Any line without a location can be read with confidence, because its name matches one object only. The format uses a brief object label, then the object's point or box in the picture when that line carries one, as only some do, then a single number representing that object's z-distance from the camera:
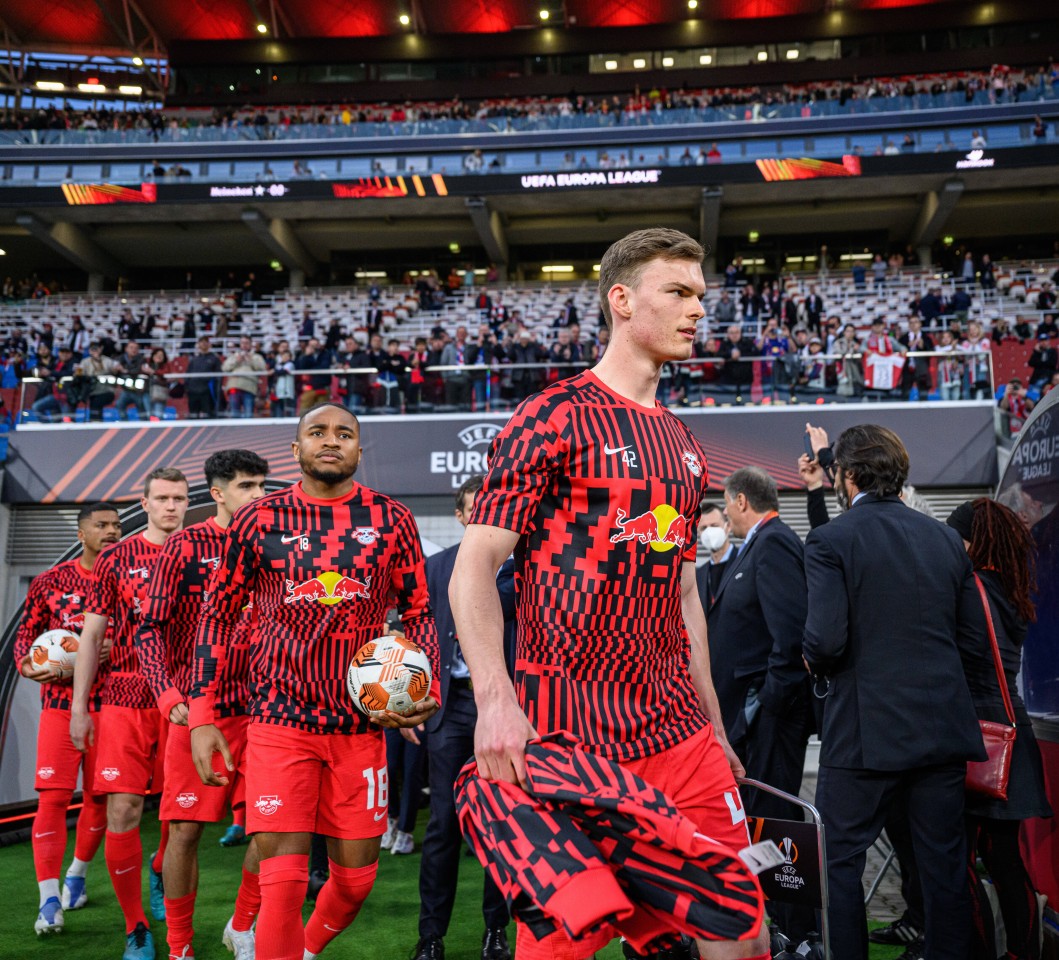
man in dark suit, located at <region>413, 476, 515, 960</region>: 4.07
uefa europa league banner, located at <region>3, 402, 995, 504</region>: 13.04
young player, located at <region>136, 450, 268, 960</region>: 3.84
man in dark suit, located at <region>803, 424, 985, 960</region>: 3.11
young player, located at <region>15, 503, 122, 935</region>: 4.95
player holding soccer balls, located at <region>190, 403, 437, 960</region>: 3.12
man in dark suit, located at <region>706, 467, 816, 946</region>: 4.22
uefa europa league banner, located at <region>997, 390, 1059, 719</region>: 4.22
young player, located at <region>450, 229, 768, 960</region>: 1.96
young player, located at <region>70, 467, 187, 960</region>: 4.29
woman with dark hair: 3.41
